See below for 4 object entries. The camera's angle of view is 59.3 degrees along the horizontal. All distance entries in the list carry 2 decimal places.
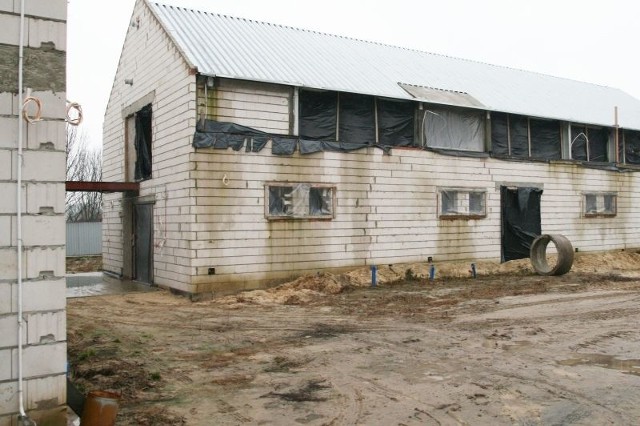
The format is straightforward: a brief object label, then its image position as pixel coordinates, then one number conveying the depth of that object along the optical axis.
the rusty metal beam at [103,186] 14.64
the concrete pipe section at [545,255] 16.53
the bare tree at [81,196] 48.66
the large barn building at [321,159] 13.39
